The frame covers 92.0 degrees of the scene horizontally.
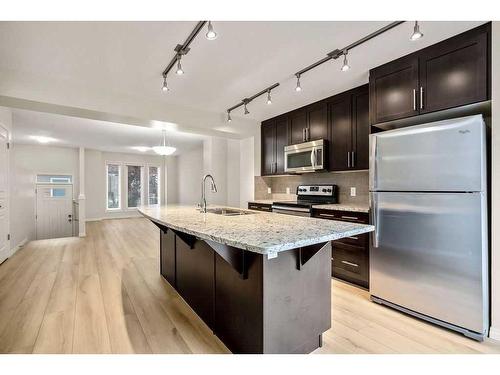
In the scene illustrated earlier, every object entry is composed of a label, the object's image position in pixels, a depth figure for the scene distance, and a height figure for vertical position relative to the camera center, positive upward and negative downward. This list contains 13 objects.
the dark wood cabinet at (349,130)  2.92 +0.74
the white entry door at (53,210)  6.67 -0.62
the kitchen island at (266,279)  1.33 -0.60
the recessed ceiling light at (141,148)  7.25 +1.23
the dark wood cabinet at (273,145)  4.07 +0.76
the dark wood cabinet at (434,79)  1.83 +0.93
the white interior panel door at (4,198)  3.59 -0.14
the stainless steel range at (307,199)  3.28 -0.17
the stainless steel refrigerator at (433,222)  1.79 -0.30
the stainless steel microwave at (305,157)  3.35 +0.46
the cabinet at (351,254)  2.65 -0.77
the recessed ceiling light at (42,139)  5.84 +1.27
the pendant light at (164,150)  4.89 +0.80
